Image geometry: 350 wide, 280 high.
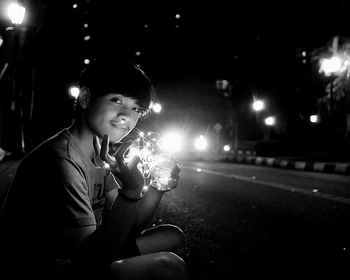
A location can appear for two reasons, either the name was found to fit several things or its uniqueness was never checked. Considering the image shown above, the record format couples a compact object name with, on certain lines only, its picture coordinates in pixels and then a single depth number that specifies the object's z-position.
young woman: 1.78
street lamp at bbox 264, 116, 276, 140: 27.16
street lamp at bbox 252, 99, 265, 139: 25.45
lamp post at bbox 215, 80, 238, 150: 27.27
